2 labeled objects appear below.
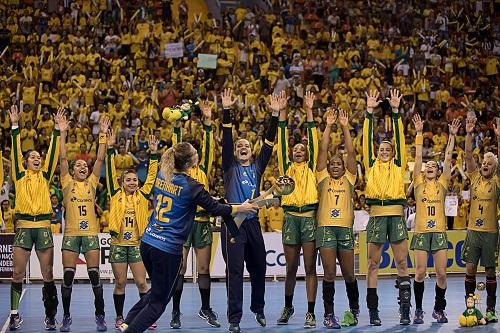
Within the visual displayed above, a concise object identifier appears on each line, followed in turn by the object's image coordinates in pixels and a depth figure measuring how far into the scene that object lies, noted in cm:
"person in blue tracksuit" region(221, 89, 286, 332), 1336
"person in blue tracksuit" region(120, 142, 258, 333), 1089
